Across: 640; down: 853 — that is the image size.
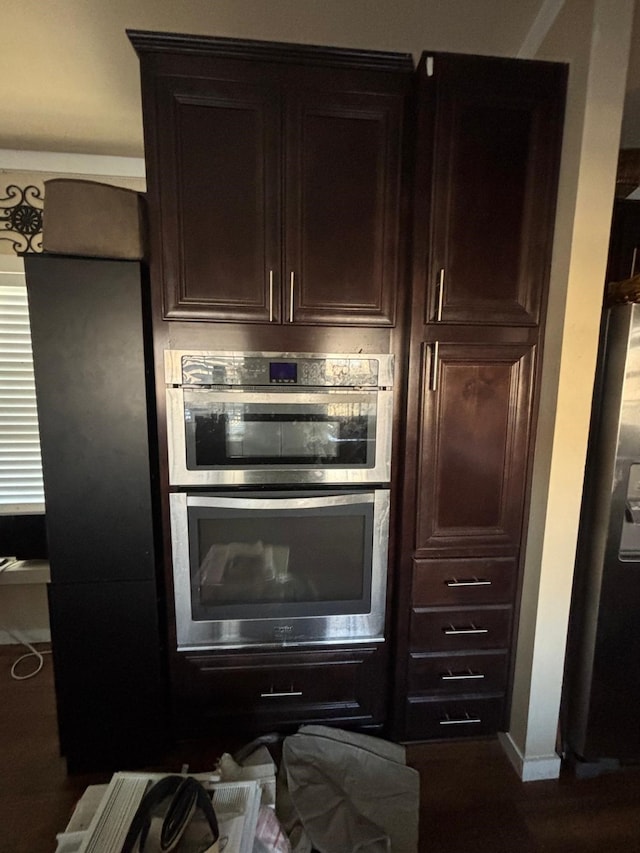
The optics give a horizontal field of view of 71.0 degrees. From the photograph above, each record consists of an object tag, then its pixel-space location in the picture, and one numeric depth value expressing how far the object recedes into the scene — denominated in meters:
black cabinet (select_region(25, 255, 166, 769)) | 1.41
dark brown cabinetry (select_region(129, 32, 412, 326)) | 1.41
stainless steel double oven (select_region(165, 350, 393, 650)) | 1.53
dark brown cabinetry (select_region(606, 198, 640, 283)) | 1.82
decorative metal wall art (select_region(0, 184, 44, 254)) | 2.10
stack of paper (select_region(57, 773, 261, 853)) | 1.11
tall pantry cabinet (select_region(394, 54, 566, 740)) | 1.45
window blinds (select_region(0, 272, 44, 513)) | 2.20
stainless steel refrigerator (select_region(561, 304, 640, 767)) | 1.43
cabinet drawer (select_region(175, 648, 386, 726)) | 1.67
